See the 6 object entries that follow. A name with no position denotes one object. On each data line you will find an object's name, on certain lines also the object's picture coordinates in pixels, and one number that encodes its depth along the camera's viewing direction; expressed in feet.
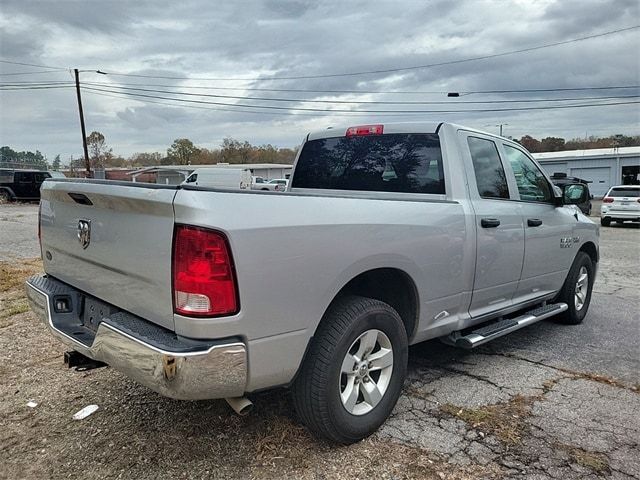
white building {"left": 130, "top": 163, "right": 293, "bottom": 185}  222.07
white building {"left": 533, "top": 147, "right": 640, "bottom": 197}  134.51
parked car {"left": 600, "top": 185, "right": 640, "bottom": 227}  63.46
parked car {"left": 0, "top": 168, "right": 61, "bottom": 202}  97.66
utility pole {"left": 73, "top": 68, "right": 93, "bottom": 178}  114.73
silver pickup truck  7.41
